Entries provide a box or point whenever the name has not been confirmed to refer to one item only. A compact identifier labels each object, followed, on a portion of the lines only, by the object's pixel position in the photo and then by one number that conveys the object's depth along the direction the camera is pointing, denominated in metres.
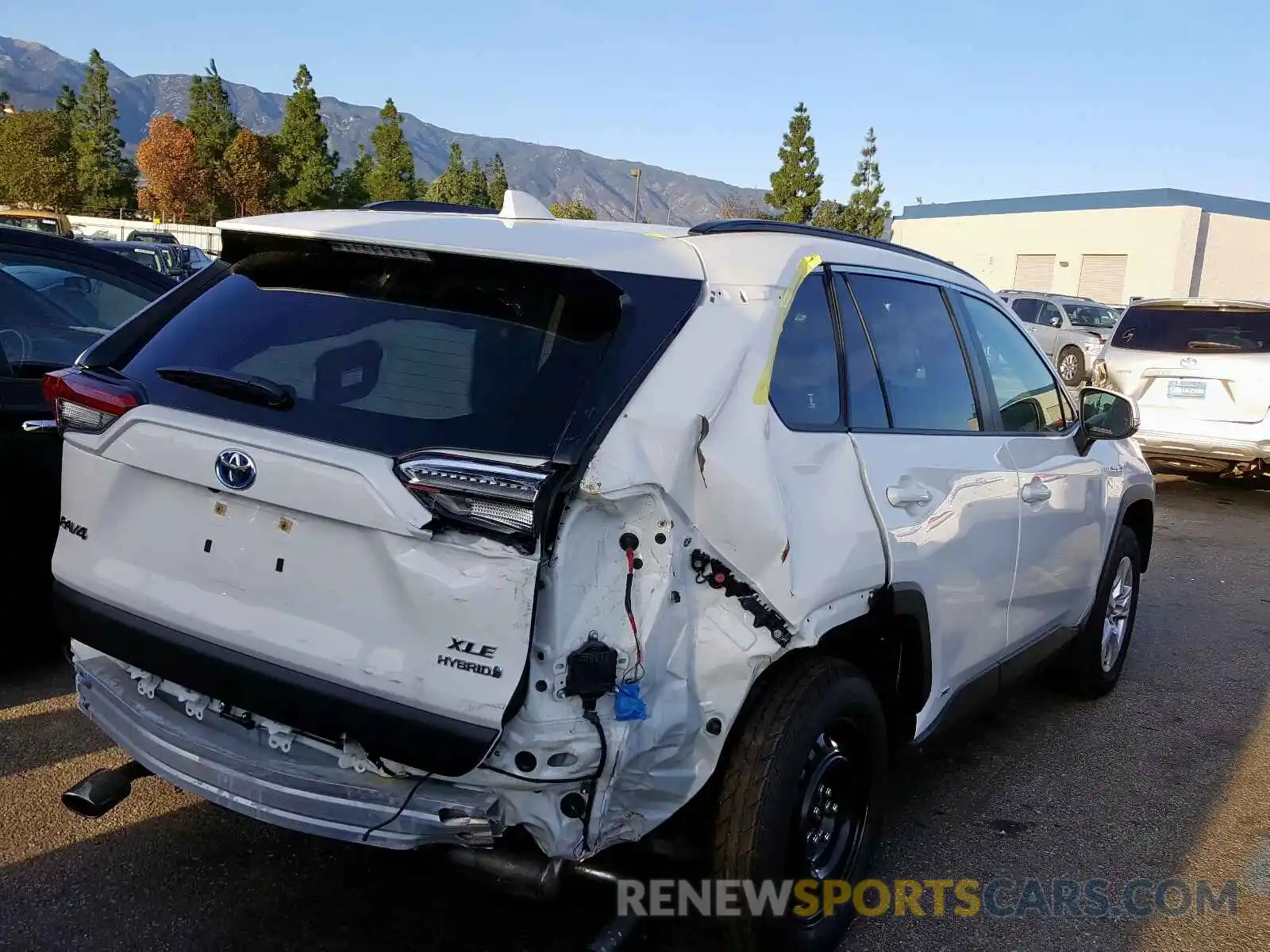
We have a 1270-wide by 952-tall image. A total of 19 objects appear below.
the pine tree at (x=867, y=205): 49.38
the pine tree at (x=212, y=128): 53.94
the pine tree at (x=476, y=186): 64.56
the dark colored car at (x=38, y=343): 4.07
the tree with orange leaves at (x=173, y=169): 54.84
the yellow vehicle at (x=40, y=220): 23.05
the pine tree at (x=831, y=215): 48.66
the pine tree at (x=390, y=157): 54.56
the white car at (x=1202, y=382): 9.70
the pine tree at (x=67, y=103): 58.54
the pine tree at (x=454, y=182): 64.81
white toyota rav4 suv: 2.21
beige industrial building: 41.39
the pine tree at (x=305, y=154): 49.56
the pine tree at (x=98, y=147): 52.88
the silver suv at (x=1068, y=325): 19.75
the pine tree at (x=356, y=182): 52.31
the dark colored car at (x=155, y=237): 32.13
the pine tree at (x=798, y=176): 46.84
